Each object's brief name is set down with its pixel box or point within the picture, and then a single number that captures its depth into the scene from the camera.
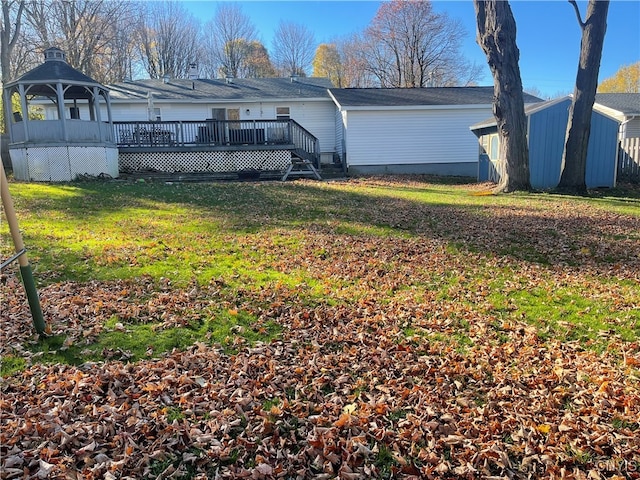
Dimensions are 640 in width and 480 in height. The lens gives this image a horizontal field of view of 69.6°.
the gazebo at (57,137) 15.95
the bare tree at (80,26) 26.53
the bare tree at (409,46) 39.44
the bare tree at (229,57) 45.72
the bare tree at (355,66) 43.94
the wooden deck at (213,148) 18.69
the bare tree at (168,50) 42.59
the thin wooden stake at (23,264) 3.25
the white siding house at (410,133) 21.59
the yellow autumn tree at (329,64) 47.72
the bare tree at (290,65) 47.41
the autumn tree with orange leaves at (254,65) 45.53
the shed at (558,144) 16.28
